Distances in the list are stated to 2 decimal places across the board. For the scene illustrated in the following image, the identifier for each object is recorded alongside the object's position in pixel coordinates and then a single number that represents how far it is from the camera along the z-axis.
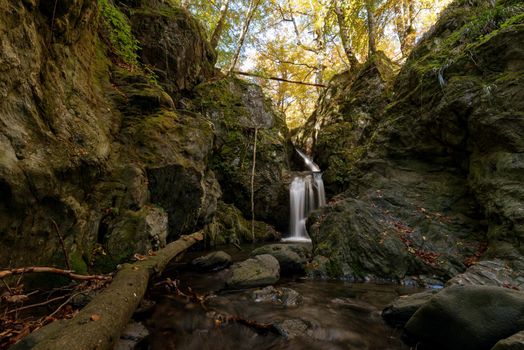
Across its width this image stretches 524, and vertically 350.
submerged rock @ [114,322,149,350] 2.70
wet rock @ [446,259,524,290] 3.99
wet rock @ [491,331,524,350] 1.90
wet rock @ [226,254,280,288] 4.86
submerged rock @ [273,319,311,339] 3.16
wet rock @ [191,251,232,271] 6.05
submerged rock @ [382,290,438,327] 3.35
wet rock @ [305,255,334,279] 5.69
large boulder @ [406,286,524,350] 2.45
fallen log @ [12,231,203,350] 1.71
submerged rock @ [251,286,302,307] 4.20
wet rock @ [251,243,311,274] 5.93
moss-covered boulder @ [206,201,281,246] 9.71
